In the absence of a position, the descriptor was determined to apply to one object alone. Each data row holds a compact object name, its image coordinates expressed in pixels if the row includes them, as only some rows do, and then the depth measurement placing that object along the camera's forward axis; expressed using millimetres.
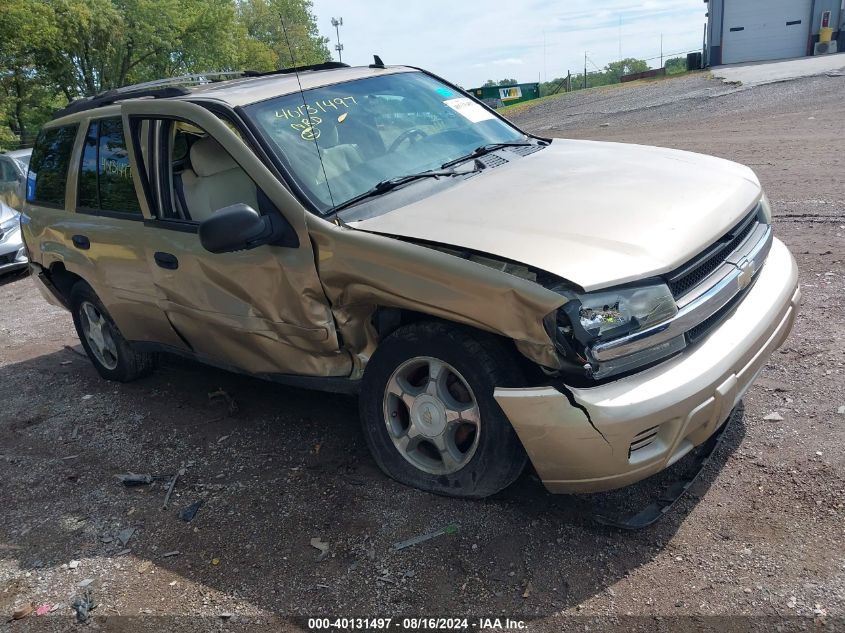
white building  32469
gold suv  2602
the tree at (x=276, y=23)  53969
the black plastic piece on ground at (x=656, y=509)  2895
